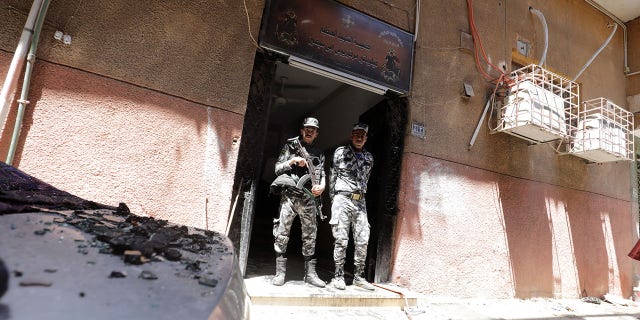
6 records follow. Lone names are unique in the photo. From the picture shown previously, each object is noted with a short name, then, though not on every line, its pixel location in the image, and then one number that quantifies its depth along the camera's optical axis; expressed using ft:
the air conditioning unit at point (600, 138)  16.31
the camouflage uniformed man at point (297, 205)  11.30
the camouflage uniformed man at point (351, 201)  11.87
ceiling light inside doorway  12.14
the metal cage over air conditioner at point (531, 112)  14.25
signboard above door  11.87
